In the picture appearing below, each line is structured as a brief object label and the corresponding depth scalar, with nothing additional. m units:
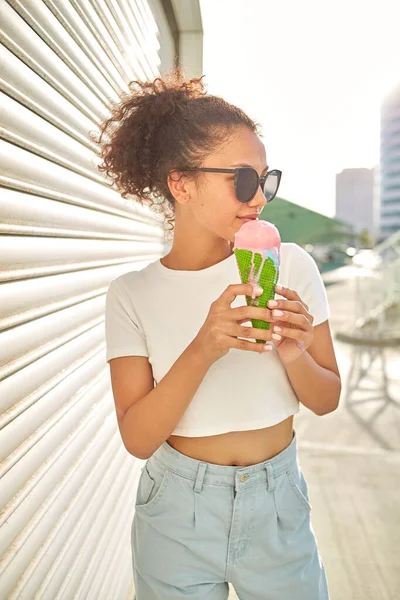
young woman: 1.36
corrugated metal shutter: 1.29
